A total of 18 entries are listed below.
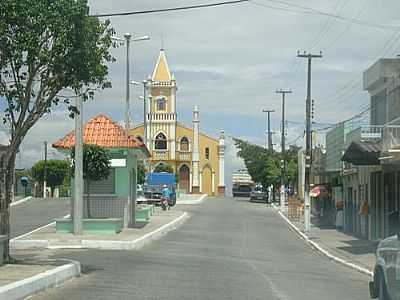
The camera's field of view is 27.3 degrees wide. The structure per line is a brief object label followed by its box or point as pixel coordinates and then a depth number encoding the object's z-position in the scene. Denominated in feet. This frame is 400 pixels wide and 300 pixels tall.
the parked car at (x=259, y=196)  287.07
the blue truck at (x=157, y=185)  202.92
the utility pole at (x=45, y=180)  273.54
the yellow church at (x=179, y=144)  347.97
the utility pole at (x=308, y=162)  139.23
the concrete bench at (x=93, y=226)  100.83
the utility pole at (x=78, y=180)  92.68
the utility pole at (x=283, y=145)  258.92
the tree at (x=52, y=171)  279.28
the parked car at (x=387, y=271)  37.99
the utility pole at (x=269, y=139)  330.46
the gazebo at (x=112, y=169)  110.83
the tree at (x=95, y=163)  101.55
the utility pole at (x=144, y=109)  226.21
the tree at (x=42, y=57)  52.75
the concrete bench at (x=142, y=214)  135.64
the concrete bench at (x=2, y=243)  56.39
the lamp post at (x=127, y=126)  118.54
